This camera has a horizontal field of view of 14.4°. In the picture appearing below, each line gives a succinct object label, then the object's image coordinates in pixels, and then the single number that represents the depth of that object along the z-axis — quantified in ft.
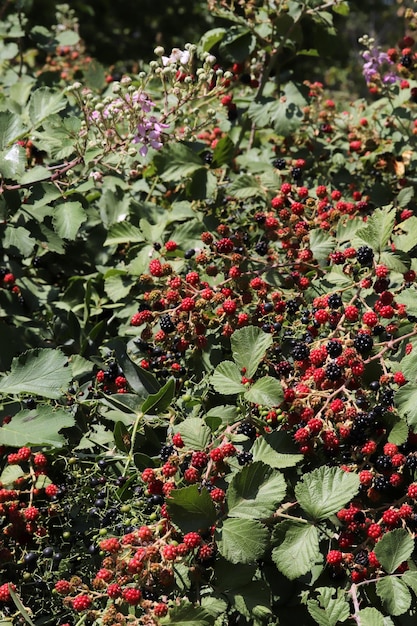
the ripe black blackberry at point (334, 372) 5.03
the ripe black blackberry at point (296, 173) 6.11
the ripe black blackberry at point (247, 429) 5.07
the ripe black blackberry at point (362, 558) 4.91
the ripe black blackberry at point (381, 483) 4.99
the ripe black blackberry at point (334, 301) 5.23
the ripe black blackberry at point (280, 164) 6.16
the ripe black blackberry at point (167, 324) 5.37
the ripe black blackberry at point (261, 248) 5.70
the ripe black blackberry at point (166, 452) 5.05
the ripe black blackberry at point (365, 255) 5.27
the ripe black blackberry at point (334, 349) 5.07
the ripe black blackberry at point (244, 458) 5.03
